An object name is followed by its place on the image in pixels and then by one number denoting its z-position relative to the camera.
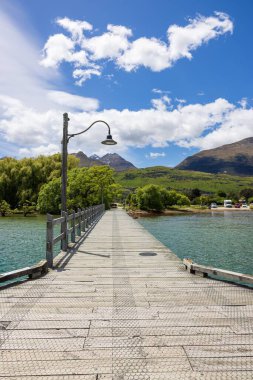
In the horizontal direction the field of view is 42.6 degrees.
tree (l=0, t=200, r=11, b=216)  53.09
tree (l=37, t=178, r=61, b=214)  53.25
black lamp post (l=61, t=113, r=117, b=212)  11.38
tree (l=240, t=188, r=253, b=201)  153.00
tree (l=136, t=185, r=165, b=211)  79.06
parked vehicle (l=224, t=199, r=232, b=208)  115.12
